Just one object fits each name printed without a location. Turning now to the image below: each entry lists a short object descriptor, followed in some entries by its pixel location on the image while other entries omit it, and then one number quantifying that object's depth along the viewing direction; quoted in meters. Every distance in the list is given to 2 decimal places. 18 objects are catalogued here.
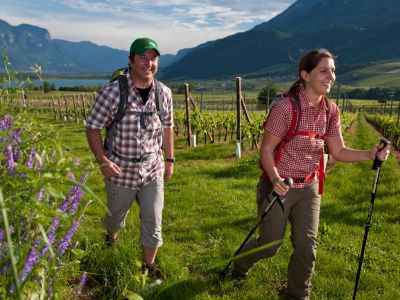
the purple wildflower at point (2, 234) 2.07
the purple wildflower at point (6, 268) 2.21
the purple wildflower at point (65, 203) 2.49
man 4.62
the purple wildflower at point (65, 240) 2.55
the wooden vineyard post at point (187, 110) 18.93
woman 4.39
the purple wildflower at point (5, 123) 3.15
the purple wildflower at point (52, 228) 2.31
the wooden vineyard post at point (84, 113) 38.75
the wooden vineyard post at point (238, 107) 16.12
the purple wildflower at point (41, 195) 2.28
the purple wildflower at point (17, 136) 2.88
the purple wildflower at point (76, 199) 2.56
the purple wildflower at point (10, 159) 2.07
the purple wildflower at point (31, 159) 2.42
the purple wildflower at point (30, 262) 2.03
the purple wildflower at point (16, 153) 2.80
